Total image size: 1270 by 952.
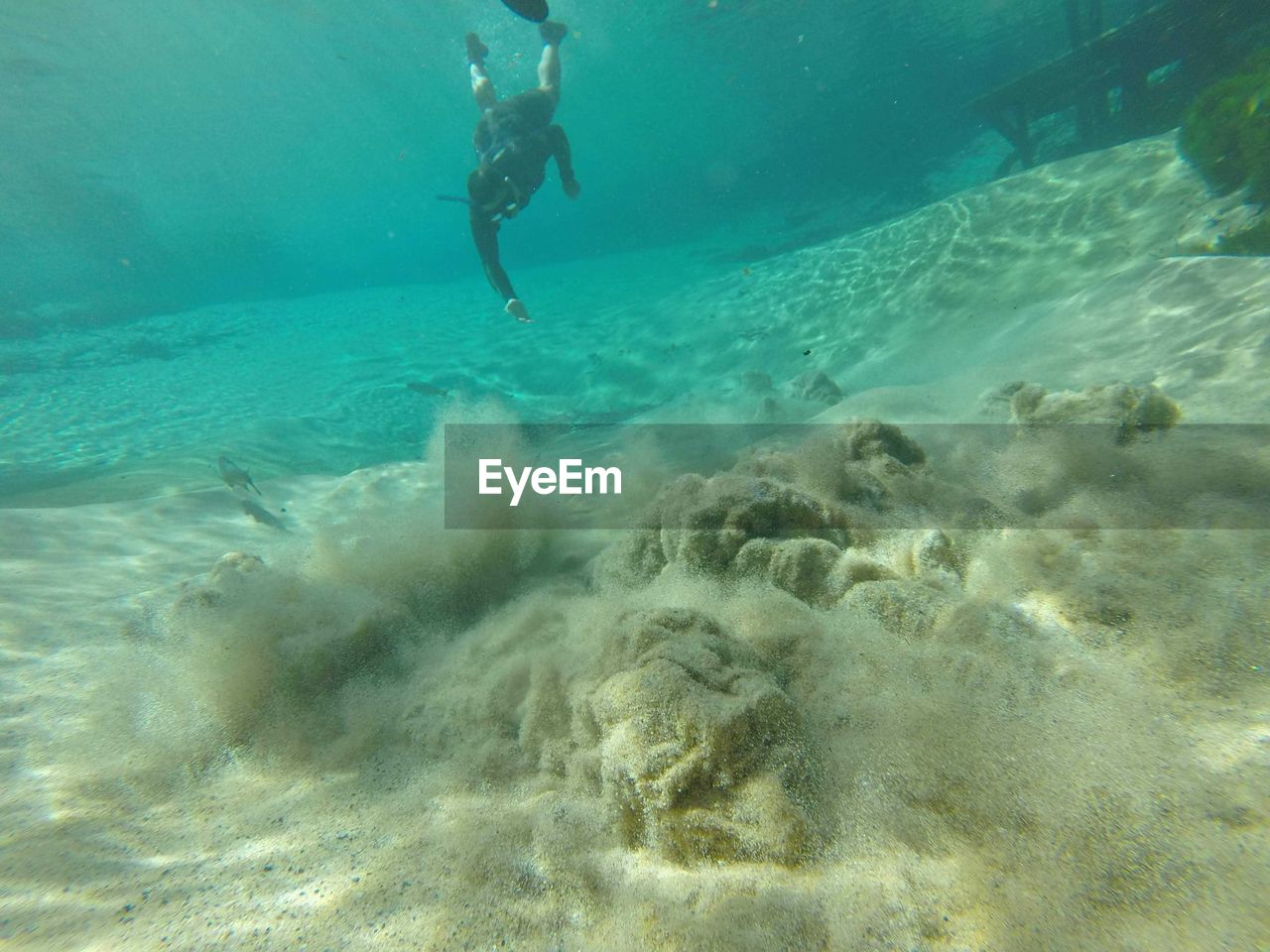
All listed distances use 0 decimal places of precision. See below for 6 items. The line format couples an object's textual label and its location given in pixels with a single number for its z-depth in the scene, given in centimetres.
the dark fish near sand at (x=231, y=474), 601
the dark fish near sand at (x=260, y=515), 572
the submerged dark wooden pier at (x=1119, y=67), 1090
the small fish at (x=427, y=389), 1230
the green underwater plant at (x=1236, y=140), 670
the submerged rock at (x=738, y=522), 318
